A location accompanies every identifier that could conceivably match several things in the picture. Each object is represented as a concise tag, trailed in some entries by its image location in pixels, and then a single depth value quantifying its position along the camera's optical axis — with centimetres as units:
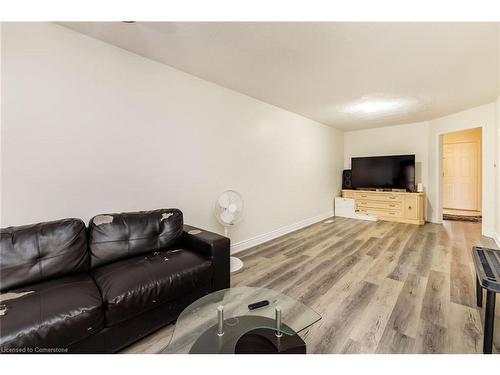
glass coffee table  110
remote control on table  134
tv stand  464
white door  595
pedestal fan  255
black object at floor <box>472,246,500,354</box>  124
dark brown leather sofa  109
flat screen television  484
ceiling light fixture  345
